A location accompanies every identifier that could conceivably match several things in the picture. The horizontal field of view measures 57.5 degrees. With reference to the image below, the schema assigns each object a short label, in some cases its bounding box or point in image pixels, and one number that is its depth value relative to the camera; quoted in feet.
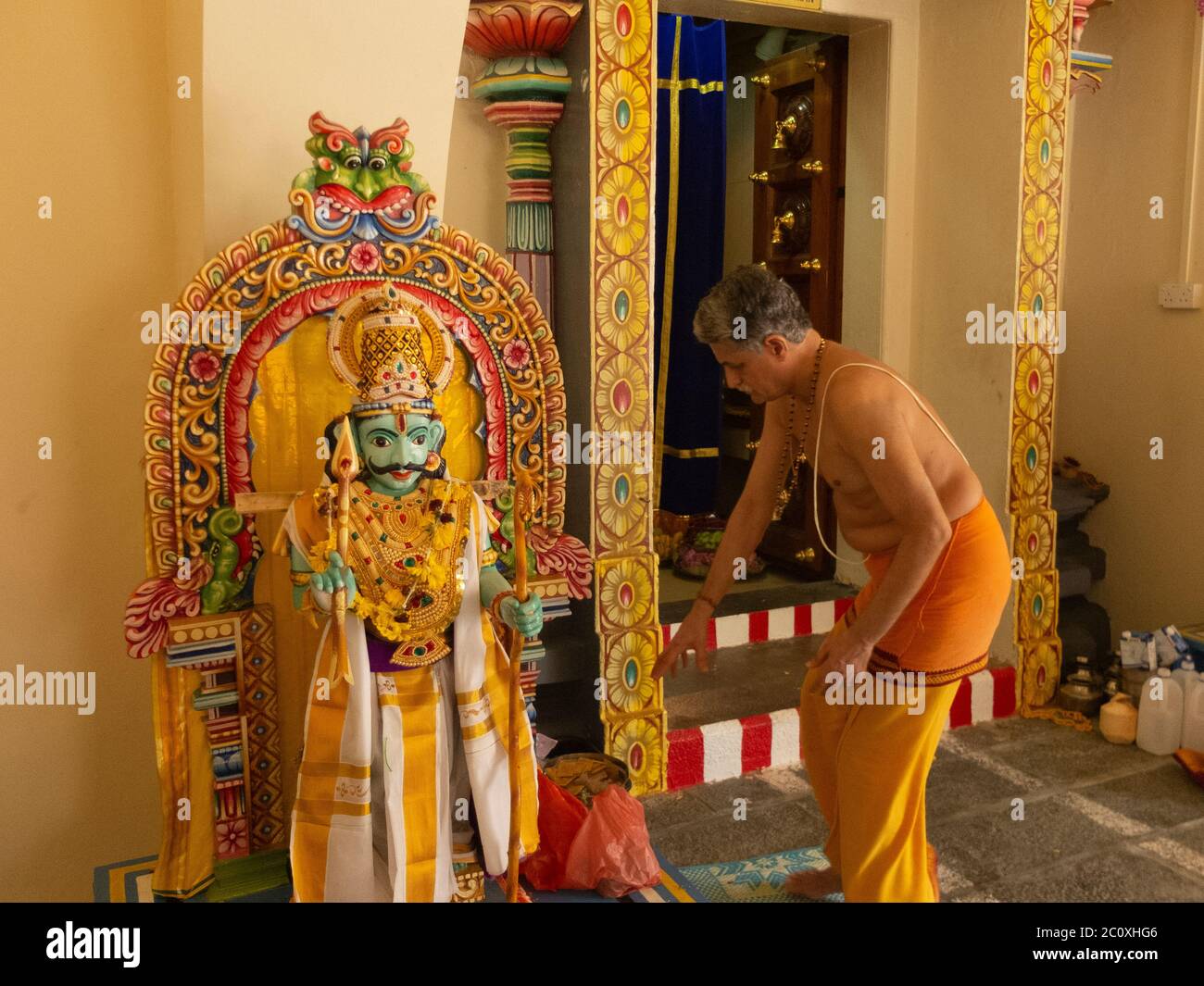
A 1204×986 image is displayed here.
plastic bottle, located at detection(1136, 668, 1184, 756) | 14.05
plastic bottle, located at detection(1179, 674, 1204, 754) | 13.92
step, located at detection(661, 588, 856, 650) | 16.14
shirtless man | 8.91
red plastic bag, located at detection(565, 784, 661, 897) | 10.37
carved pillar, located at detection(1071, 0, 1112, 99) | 15.75
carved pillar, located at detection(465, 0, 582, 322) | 11.83
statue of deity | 8.68
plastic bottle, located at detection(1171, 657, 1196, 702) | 14.14
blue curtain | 16.51
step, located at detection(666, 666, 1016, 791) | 13.17
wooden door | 16.76
